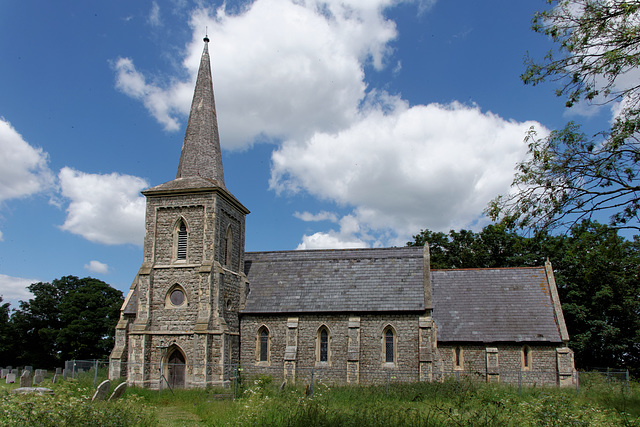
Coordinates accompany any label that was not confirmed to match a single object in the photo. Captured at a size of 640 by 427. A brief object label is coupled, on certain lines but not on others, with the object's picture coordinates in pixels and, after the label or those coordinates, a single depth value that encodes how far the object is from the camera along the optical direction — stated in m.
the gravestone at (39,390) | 15.64
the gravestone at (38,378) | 22.58
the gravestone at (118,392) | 16.11
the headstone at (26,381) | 20.55
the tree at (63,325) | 49.56
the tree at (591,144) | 8.80
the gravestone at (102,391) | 15.04
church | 24.08
